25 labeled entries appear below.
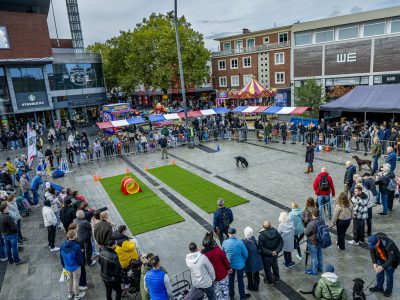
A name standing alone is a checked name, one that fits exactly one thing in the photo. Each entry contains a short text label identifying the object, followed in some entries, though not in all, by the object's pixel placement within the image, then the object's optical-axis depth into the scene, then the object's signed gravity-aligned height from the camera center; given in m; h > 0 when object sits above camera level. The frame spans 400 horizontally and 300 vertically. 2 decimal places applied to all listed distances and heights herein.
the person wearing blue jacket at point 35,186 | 13.66 -3.89
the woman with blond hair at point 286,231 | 7.64 -3.72
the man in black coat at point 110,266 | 6.58 -3.65
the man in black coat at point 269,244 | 7.04 -3.68
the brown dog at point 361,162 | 15.05 -4.31
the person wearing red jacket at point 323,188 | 10.46 -3.76
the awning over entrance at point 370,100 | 20.84 -2.00
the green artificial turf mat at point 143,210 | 11.52 -4.93
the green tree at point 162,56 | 42.38 +4.05
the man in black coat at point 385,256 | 6.30 -3.71
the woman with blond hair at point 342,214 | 8.18 -3.61
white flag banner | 16.16 -2.51
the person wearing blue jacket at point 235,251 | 6.66 -3.57
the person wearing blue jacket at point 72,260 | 7.17 -3.82
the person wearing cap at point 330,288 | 5.70 -3.84
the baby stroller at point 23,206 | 13.19 -4.55
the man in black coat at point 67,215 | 9.59 -3.67
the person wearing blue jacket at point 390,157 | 12.56 -3.43
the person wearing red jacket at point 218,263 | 6.26 -3.56
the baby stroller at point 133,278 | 7.07 -4.24
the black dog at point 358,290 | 5.91 -4.04
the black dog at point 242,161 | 17.70 -4.47
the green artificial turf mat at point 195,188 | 13.07 -4.92
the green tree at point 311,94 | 29.81 -1.80
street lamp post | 20.64 +0.69
